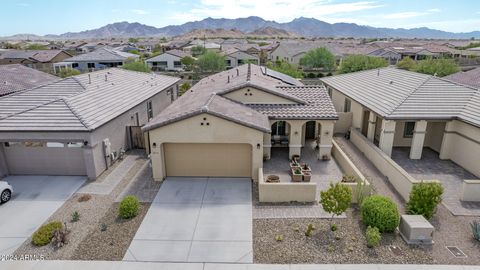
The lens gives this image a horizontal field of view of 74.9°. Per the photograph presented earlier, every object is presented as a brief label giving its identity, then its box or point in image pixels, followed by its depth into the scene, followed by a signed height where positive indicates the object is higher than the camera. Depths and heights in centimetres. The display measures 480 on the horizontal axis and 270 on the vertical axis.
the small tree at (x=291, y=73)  4066 -405
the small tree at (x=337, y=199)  1215 -594
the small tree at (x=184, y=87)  4247 -607
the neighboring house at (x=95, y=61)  6450 -396
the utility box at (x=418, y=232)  1147 -679
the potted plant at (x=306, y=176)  1623 -673
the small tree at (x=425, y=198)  1252 -611
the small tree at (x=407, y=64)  5120 -391
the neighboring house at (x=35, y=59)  6281 -343
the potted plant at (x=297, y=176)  1627 -673
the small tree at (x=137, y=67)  4441 -355
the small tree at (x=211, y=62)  5916 -390
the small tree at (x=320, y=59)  6338 -360
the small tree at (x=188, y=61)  6757 -421
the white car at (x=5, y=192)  1445 -676
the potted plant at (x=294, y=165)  1703 -664
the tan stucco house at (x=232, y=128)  1597 -443
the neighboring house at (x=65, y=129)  1625 -460
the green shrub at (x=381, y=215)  1195 -643
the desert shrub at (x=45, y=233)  1162 -696
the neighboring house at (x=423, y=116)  1762 -418
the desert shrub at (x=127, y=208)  1319 -678
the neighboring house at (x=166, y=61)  7325 -456
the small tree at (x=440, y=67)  4234 -360
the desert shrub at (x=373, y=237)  1113 -674
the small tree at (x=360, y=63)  4838 -345
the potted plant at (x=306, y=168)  1652 -659
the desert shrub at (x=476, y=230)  1170 -688
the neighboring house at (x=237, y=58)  7538 -401
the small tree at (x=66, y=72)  4726 -472
